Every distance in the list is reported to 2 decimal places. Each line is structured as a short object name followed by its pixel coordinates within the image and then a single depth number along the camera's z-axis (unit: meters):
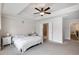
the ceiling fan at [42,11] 1.84
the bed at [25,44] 1.83
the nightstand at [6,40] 2.28
